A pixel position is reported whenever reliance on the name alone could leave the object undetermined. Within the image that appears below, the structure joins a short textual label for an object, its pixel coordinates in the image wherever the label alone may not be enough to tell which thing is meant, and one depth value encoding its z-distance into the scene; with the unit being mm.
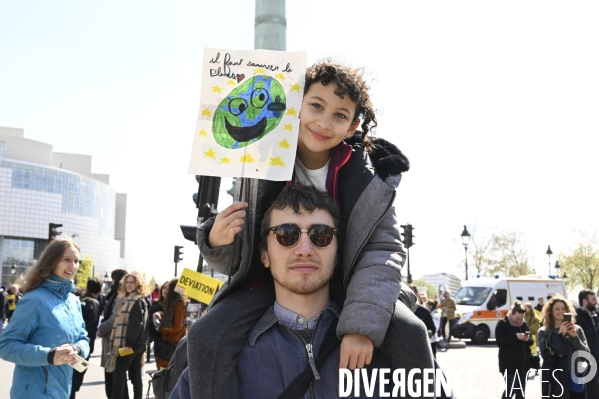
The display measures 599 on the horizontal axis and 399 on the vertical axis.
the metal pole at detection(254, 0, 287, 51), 7906
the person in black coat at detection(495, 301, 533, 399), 9820
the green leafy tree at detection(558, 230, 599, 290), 56406
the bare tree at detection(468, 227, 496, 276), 56406
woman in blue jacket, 4641
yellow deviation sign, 6235
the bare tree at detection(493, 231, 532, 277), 57312
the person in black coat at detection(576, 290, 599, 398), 8535
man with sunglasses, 2359
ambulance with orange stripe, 23375
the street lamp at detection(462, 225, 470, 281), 30641
